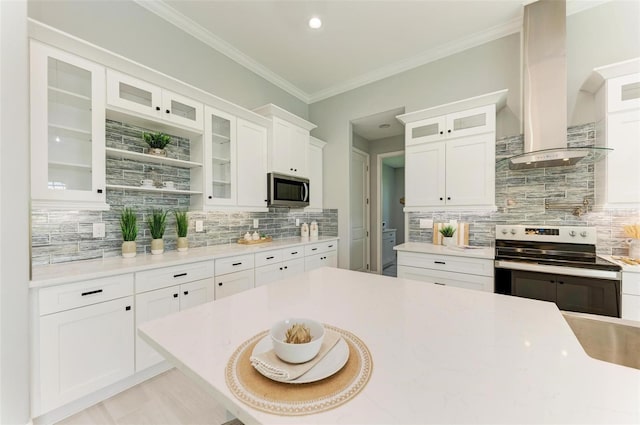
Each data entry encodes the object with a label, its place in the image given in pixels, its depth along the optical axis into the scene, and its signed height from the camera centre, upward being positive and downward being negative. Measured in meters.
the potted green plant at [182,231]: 2.45 -0.19
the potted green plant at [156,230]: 2.24 -0.17
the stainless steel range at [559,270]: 1.87 -0.46
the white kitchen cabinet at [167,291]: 1.83 -0.63
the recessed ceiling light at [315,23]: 2.62 +1.99
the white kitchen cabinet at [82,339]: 1.45 -0.80
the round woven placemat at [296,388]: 0.53 -0.40
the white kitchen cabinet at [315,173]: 4.01 +0.64
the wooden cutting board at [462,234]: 2.98 -0.26
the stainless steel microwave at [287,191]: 3.21 +0.28
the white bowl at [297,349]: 0.63 -0.35
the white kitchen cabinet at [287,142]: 3.21 +0.94
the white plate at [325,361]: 0.59 -0.39
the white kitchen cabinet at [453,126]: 2.67 +0.98
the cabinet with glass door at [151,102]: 1.92 +0.94
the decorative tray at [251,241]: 3.03 -0.36
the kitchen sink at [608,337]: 0.93 -0.48
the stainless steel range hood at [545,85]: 2.33 +1.21
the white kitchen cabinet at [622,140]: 2.04 +0.59
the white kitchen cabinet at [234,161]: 2.59 +0.57
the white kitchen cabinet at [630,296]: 1.79 -0.60
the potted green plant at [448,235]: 3.01 -0.28
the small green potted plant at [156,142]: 2.22 +0.63
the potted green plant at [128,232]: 2.07 -0.17
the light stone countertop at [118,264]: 1.50 -0.38
